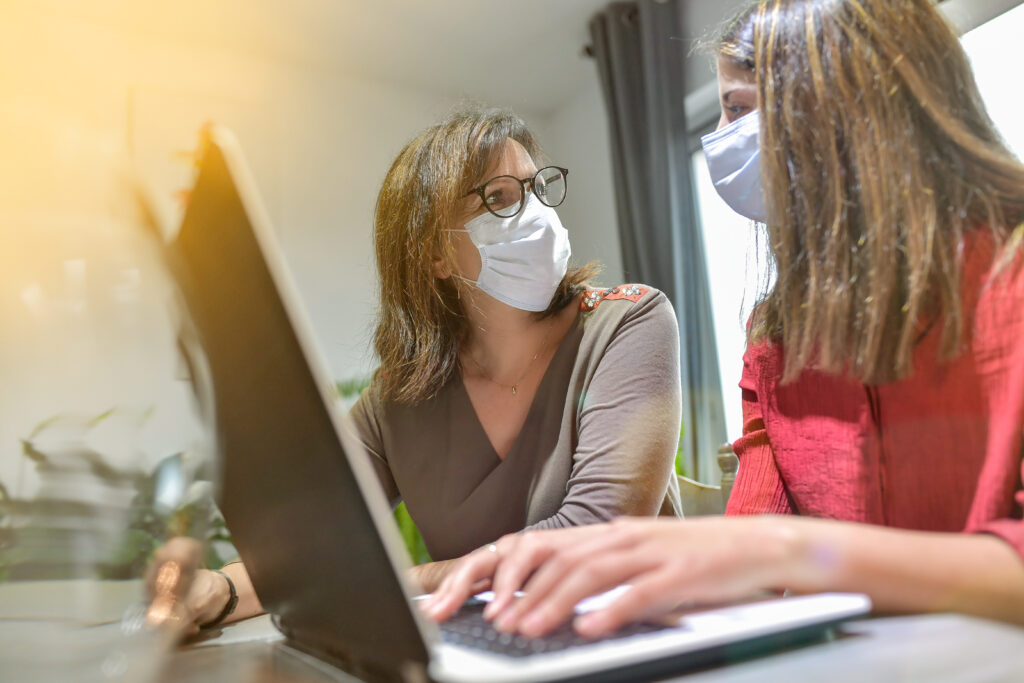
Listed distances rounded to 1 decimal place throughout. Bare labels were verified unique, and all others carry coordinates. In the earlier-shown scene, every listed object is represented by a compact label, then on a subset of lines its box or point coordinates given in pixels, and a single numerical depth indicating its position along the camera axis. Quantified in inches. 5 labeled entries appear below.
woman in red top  22.2
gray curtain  98.5
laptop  12.6
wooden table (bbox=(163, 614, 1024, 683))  12.5
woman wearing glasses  39.3
